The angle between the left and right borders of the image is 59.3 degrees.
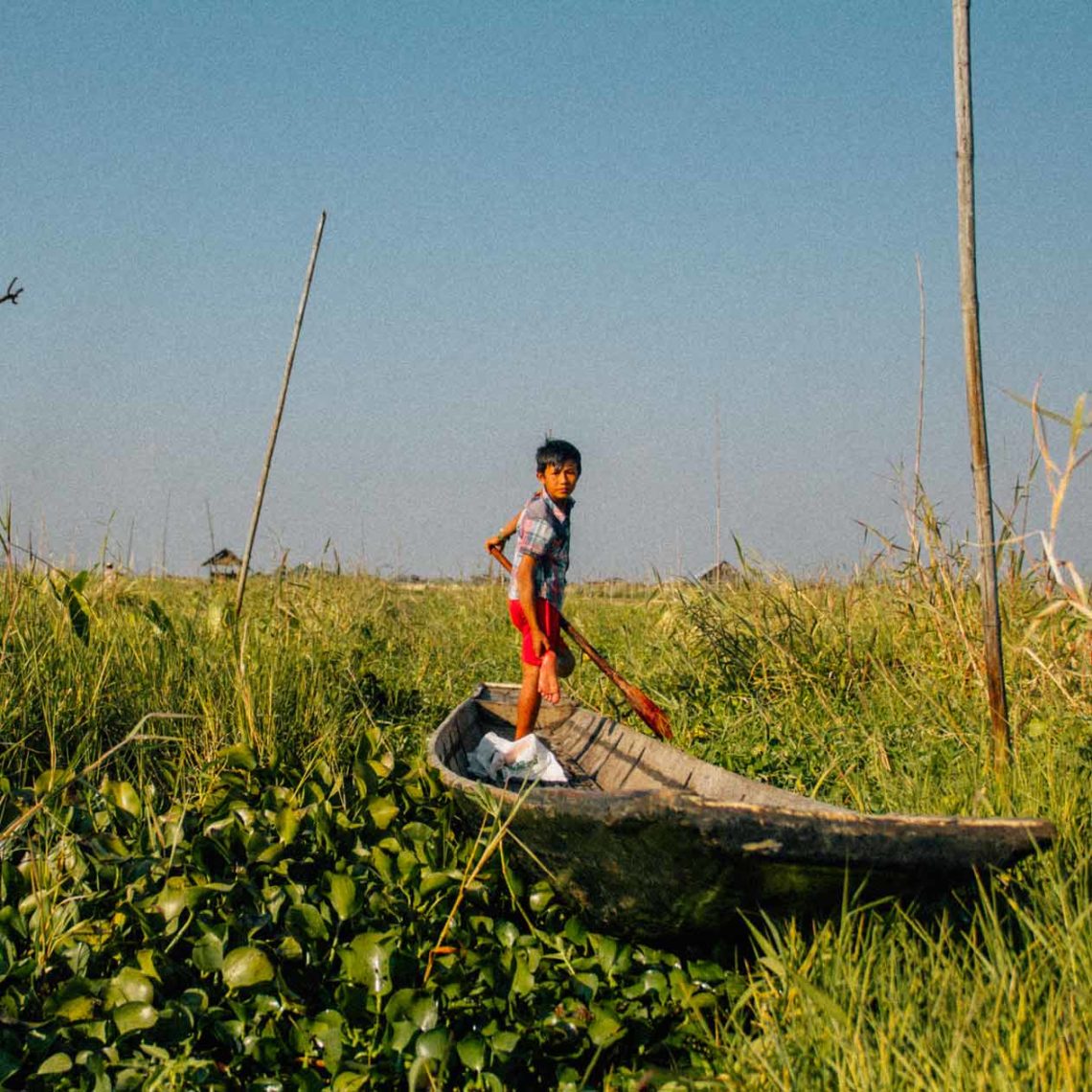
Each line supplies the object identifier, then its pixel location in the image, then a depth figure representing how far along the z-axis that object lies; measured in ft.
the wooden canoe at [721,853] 7.20
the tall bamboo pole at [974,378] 11.62
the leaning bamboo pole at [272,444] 18.65
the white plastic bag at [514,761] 15.99
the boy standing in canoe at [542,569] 17.17
